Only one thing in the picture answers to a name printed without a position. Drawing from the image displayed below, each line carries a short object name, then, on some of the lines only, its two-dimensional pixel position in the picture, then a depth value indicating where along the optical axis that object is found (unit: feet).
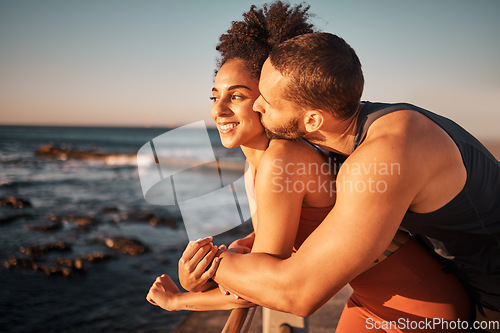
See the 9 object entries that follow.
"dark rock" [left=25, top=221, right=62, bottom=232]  26.12
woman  4.87
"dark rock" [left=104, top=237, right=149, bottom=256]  21.72
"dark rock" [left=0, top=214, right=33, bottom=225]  28.15
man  3.80
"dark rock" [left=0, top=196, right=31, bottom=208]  33.19
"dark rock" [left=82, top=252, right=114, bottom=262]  20.48
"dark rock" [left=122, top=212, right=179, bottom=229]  27.02
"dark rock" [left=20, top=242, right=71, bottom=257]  21.42
